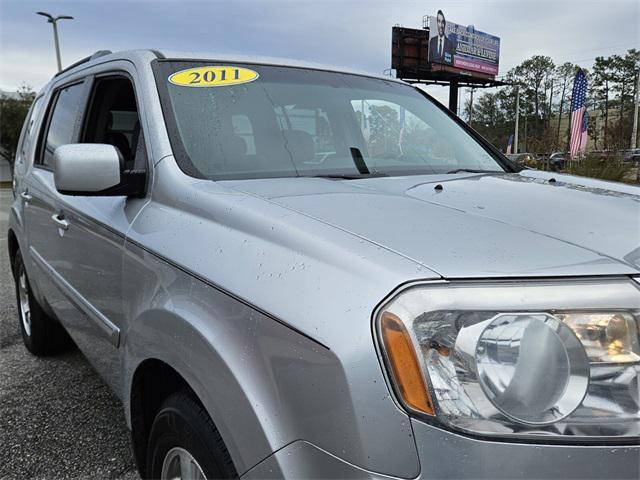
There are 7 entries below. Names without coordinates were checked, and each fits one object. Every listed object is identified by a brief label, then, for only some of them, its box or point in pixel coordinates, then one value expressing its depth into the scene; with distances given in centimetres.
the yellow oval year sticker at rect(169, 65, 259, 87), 218
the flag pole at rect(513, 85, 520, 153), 5722
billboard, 3728
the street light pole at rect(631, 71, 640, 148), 3666
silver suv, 100
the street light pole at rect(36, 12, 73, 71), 2239
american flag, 1812
